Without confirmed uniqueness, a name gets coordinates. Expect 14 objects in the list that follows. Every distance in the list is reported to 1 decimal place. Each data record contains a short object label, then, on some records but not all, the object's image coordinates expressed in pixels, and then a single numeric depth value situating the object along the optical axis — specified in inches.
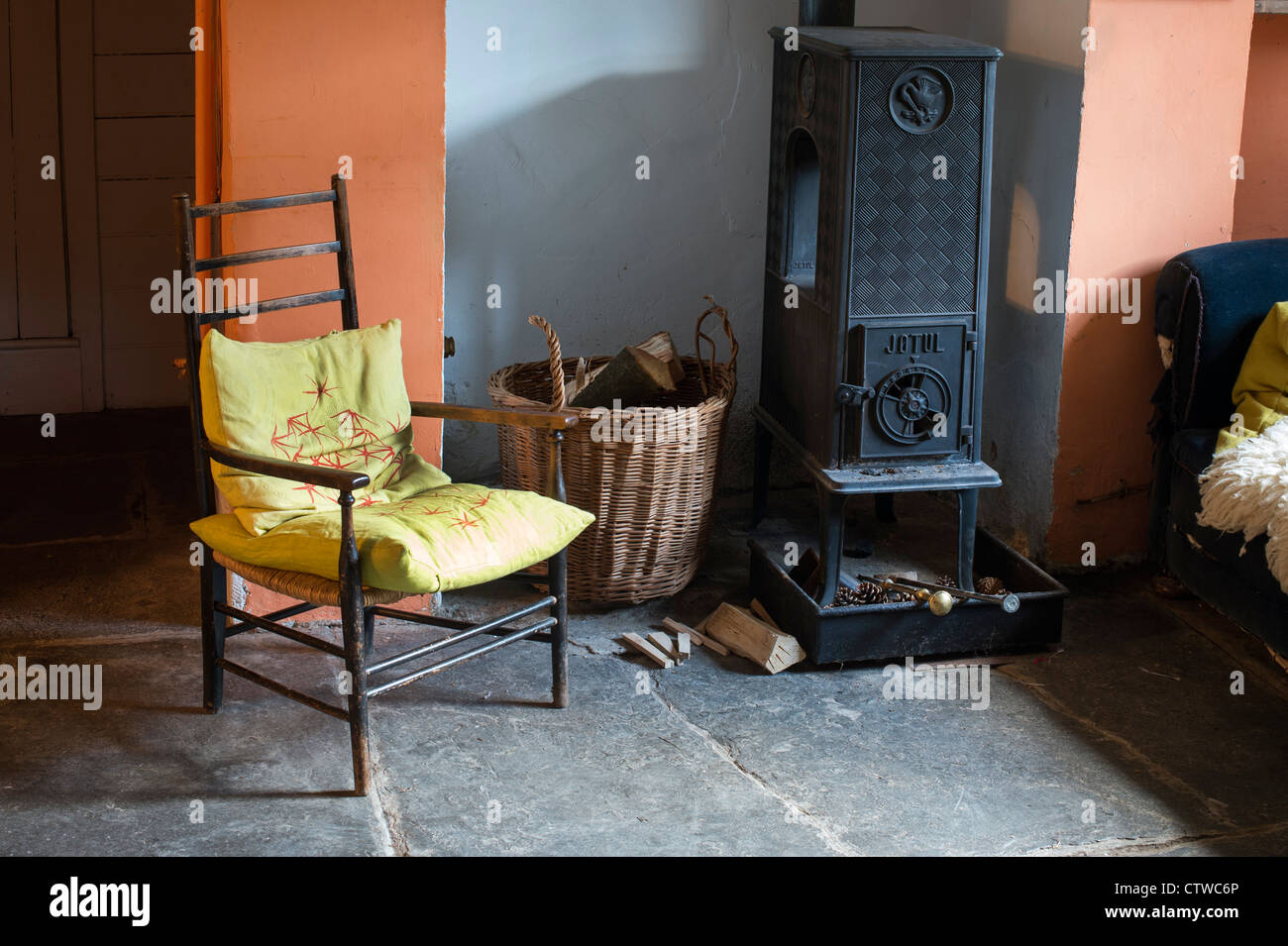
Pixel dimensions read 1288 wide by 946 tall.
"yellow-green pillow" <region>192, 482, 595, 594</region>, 107.3
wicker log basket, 141.5
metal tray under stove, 134.6
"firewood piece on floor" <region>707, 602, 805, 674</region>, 135.3
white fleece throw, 122.0
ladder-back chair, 107.3
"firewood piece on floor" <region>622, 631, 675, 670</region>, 136.4
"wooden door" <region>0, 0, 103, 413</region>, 190.7
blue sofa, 139.1
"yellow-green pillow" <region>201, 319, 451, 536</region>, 115.3
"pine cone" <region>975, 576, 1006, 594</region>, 141.4
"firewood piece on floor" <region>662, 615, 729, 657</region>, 140.4
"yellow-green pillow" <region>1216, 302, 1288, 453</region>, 137.4
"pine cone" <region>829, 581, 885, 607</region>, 140.2
